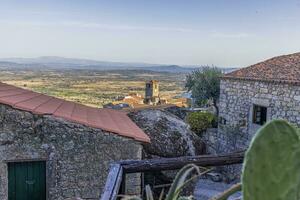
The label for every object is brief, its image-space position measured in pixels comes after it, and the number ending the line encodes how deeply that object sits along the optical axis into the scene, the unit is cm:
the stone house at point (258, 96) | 1063
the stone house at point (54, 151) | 591
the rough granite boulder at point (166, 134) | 785
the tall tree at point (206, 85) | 1689
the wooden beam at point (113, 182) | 219
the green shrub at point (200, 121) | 1335
